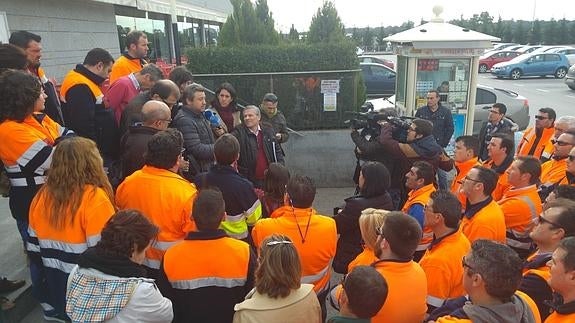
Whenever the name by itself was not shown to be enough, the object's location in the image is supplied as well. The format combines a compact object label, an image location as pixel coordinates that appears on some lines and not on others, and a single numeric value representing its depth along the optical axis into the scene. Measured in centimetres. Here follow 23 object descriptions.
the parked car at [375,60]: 2210
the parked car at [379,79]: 1802
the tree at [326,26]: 918
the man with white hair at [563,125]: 511
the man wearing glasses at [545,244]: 255
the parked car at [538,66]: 2700
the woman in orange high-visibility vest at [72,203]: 281
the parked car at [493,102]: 1090
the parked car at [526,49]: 3357
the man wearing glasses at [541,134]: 598
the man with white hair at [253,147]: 519
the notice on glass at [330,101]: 867
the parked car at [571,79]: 2177
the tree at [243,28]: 920
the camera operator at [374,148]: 530
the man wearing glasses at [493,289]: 203
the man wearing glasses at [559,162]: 459
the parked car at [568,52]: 2901
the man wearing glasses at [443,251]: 280
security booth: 788
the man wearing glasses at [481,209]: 343
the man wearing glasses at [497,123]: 683
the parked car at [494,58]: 3222
